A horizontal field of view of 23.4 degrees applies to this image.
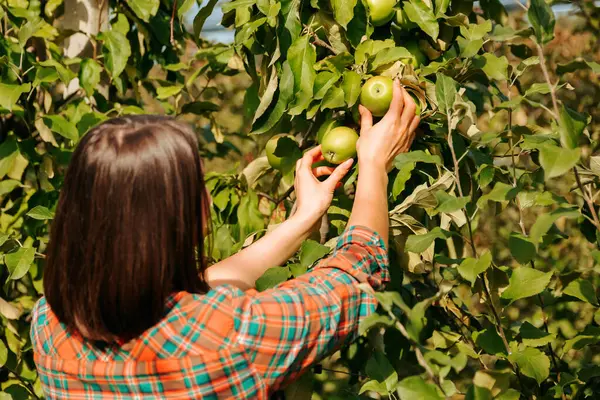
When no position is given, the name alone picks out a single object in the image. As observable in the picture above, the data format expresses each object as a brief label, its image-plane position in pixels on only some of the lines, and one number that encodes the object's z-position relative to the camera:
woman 2.14
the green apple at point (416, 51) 2.61
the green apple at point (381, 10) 2.53
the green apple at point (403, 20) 2.56
